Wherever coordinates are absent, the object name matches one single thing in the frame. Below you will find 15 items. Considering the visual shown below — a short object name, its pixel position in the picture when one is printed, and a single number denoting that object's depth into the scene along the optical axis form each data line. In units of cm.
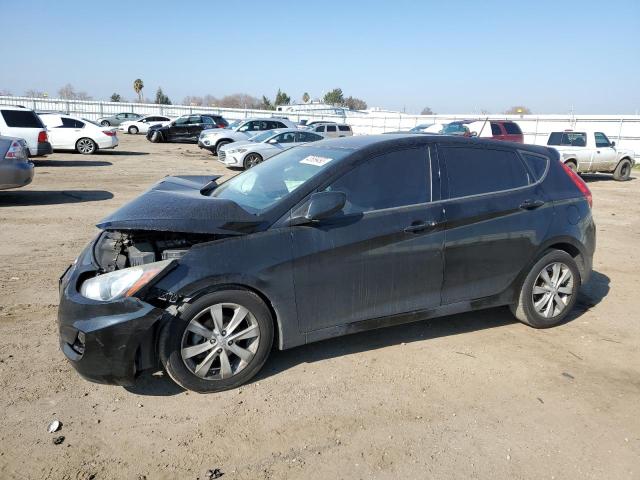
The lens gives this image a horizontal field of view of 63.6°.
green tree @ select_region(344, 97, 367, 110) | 11062
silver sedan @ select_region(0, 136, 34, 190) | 930
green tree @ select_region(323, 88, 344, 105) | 10675
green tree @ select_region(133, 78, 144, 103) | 7969
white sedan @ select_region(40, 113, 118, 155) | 1942
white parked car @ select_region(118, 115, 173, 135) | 3583
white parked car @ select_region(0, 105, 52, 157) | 1452
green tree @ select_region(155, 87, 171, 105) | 8262
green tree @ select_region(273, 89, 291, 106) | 9569
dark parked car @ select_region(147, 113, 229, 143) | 2838
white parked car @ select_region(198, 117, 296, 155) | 2200
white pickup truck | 1675
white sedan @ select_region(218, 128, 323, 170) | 1670
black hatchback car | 327
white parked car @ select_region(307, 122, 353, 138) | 2436
